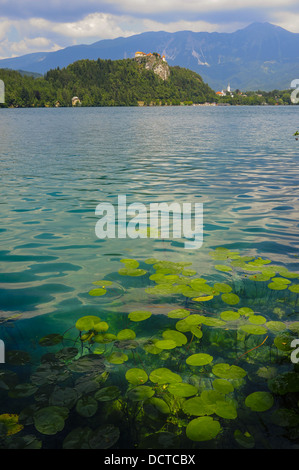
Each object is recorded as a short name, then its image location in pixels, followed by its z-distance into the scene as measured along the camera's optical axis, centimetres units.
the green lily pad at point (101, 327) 466
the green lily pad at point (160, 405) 332
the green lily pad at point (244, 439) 297
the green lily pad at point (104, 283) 617
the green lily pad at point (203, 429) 291
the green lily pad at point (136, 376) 366
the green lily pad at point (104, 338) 444
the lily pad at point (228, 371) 368
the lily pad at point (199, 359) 382
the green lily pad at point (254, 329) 451
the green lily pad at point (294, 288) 579
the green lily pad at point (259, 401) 329
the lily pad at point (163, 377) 357
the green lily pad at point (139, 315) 480
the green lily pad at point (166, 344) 415
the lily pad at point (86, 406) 323
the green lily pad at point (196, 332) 447
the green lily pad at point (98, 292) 563
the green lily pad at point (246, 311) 509
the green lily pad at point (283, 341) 425
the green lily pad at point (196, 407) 317
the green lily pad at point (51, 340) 450
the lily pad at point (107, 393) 340
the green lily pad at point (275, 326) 466
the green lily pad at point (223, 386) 344
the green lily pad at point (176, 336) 425
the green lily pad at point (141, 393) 346
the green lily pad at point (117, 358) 401
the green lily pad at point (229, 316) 482
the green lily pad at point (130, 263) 677
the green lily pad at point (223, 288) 571
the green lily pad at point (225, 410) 309
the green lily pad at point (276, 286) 570
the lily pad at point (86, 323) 457
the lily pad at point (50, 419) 301
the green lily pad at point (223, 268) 662
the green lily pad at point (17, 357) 408
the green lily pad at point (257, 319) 474
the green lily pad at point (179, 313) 489
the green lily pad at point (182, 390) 339
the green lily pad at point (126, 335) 448
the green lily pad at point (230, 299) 538
